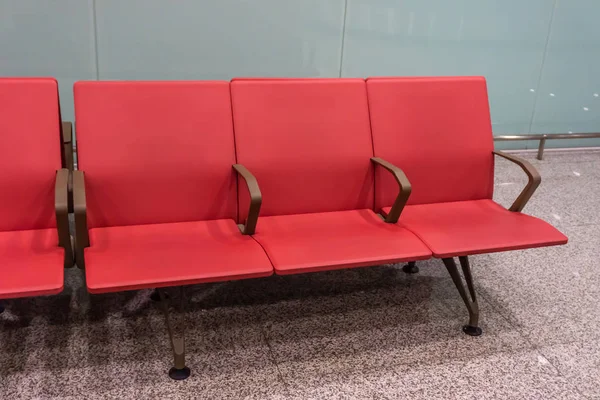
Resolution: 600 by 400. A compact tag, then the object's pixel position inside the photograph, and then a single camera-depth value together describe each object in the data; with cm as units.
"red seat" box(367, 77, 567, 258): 262
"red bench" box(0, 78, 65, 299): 219
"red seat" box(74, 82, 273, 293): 220
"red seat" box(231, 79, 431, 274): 240
